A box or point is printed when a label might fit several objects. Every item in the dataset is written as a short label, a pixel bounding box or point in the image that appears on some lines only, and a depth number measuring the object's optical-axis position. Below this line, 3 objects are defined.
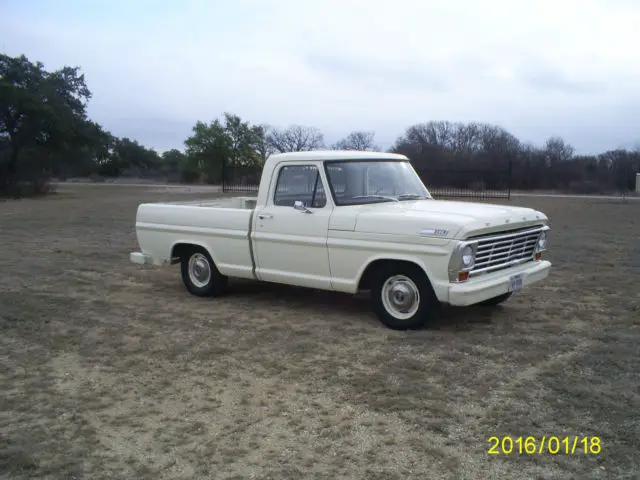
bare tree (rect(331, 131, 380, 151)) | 49.19
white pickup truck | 5.96
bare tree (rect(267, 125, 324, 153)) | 53.44
